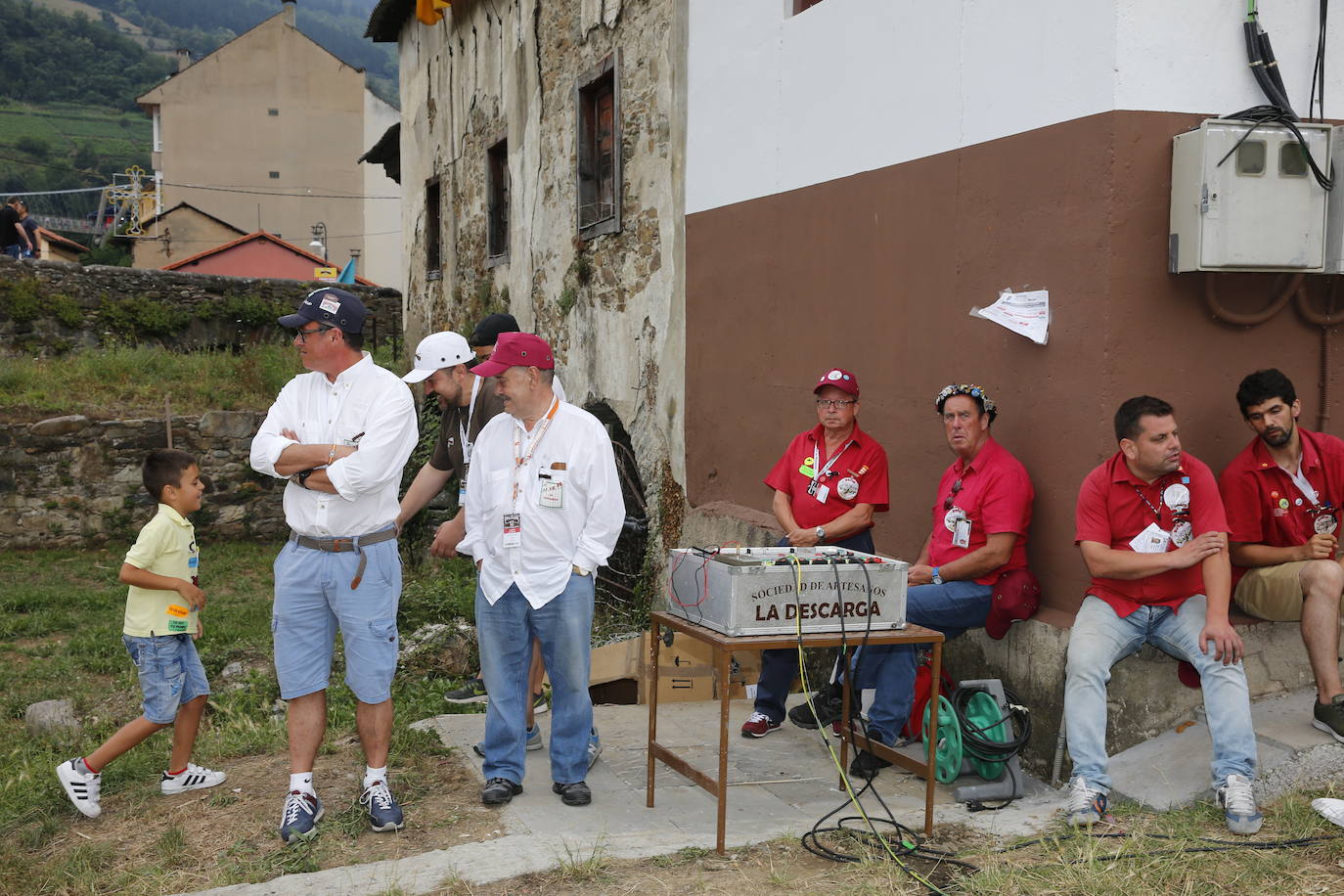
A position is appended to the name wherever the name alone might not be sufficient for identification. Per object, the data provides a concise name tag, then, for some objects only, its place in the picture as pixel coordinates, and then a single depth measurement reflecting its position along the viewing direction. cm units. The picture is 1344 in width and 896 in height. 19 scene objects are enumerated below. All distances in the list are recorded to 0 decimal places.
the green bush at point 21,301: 1653
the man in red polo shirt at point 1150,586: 416
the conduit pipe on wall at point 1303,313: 468
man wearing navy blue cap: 429
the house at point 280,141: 4134
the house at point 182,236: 3541
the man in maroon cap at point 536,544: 450
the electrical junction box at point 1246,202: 439
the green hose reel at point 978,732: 462
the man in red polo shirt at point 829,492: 548
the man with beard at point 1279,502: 450
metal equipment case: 404
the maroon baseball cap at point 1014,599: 480
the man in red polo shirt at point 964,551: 484
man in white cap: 538
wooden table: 397
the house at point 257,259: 3194
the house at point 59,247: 4000
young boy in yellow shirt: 487
